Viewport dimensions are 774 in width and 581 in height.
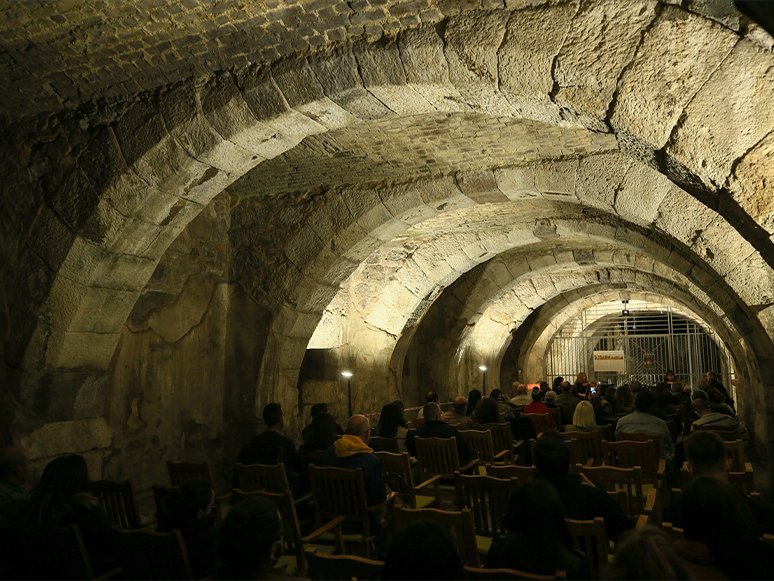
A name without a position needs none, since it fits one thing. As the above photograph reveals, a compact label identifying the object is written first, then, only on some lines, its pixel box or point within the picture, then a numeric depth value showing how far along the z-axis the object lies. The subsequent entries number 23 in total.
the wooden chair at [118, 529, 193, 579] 2.13
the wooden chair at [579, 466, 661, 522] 3.00
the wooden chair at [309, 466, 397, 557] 3.18
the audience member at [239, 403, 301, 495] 3.86
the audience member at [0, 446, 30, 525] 2.70
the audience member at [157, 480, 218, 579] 2.24
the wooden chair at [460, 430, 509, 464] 4.63
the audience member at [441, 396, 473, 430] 5.46
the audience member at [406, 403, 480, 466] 4.29
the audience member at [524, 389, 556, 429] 5.96
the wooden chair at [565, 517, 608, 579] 2.12
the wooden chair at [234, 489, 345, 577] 2.95
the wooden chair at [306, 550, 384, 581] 1.87
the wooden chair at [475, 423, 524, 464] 5.06
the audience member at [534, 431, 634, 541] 2.41
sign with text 14.91
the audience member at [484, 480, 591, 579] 1.92
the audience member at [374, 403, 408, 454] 5.17
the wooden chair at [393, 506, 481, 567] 2.21
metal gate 16.61
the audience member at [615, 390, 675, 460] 4.49
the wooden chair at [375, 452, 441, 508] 3.58
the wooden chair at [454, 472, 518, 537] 2.79
